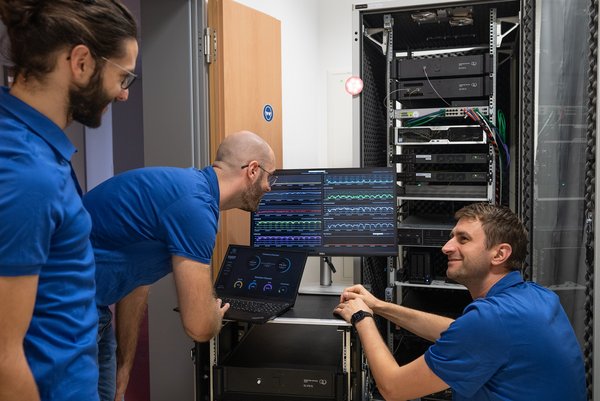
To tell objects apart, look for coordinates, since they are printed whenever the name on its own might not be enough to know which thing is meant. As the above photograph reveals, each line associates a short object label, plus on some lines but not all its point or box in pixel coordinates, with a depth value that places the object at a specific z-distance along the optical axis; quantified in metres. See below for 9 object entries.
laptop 2.02
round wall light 2.44
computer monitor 2.32
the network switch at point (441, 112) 2.52
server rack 1.74
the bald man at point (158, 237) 1.49
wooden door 2.24
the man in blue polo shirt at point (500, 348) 1.34
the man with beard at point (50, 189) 0.83
